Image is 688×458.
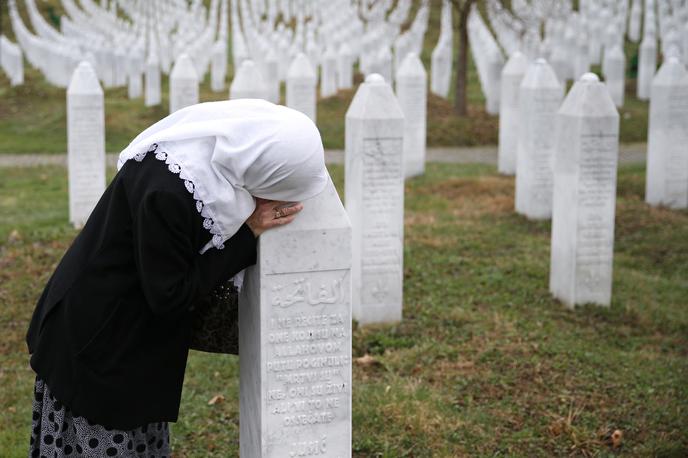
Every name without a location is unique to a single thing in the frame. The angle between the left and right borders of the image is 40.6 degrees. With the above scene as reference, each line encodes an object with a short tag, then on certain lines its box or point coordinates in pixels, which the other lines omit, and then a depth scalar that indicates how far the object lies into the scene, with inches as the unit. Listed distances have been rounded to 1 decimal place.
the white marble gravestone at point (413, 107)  530.6
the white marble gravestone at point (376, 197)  272.2
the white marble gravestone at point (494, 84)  779.4
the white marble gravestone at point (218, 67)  872.9
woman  111.3
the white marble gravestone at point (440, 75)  887.1
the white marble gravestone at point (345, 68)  848.3
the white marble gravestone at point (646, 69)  864.9
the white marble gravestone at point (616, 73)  815.1
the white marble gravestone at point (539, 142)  414.0
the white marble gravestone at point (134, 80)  845.2
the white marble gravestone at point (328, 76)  810.2
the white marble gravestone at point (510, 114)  530.6
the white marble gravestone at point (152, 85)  754.2
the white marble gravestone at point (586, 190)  286.0
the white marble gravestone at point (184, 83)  482.0
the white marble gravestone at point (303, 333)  123.3
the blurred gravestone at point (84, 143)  393.7
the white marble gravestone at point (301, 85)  551.2
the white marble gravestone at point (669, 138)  442.9
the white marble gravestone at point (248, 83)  427.8
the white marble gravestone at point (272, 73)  754.8
